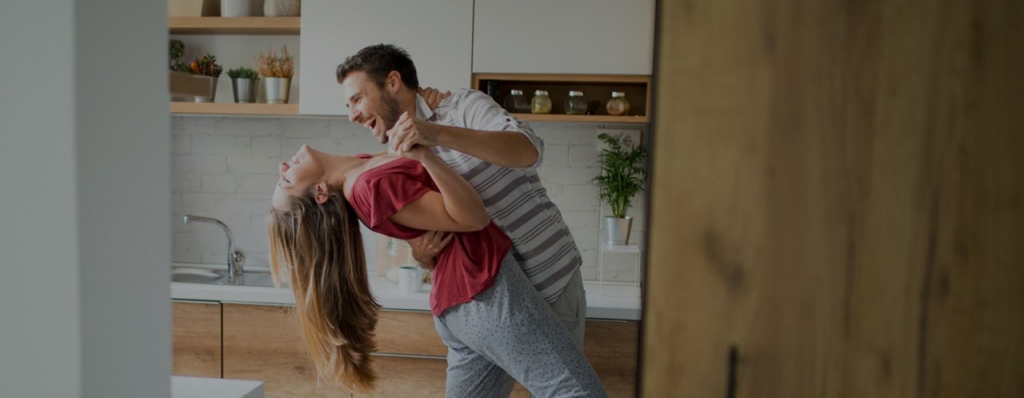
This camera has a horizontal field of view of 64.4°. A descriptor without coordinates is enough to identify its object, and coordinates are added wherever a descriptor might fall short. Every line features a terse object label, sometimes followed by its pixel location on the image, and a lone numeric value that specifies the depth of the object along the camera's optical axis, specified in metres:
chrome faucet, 3.50
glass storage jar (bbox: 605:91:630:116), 3.04
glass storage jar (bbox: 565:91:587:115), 3.05
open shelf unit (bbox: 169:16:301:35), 3.10
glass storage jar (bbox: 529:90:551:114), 3.04
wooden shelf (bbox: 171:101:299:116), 3.12
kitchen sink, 3.41
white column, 0.80
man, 2.02
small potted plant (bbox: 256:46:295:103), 3.17
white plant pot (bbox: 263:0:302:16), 3.14
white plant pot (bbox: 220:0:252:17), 3.17
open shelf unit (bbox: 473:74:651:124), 3.00
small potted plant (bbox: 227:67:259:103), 3.21
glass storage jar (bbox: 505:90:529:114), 3.05
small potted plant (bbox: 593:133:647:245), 3.24
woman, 1.88
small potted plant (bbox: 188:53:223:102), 3.25
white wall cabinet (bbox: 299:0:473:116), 2.93
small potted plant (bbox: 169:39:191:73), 3.38
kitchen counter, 2.88
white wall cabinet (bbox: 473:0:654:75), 2.87
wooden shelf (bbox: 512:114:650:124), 2.99
